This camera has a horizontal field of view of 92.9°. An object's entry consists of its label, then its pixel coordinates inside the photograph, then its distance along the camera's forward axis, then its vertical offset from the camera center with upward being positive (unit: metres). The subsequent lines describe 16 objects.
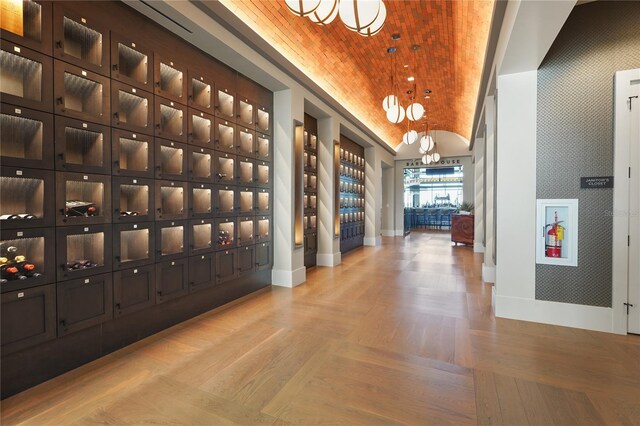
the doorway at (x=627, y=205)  3.17 +0.05
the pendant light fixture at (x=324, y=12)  2.78 +1.85
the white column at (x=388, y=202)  13.40 +0.32
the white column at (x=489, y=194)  5.02 +0.27
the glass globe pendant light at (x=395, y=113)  5.59 +1.79
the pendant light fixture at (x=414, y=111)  6.07 +1.98
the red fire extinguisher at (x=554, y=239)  3.48 -0.34
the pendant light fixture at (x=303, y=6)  2.62 +1.77
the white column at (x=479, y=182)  7.61 +0.69
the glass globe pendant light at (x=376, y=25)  2.86 +1.80
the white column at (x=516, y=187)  3.61 +0.27
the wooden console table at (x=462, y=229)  9.93 -0.64
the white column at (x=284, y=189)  5.11 +0.34
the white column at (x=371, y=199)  10.27 +0.35
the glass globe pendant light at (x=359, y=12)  2.64 +1.75
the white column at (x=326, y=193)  6.82 +0.37
